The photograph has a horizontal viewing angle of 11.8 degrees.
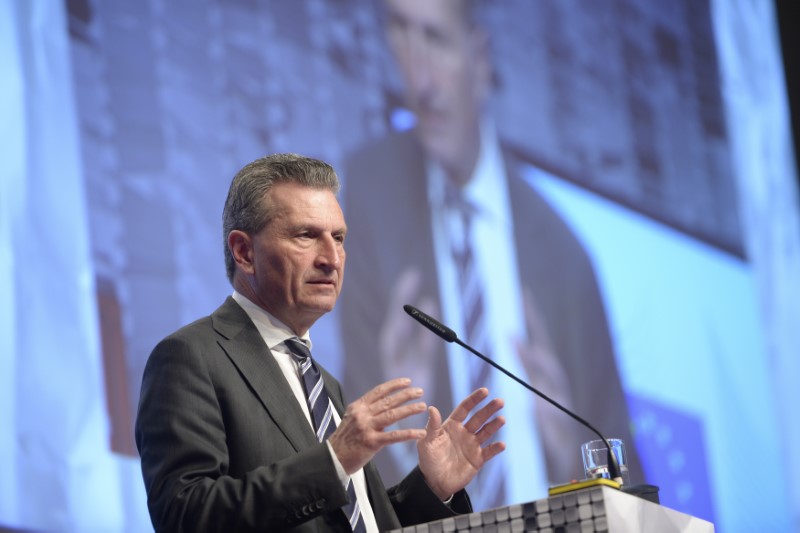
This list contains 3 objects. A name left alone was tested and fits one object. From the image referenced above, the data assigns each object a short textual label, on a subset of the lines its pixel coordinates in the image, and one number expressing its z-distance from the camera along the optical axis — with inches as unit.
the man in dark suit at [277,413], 202.0
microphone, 210.3
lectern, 197.6
